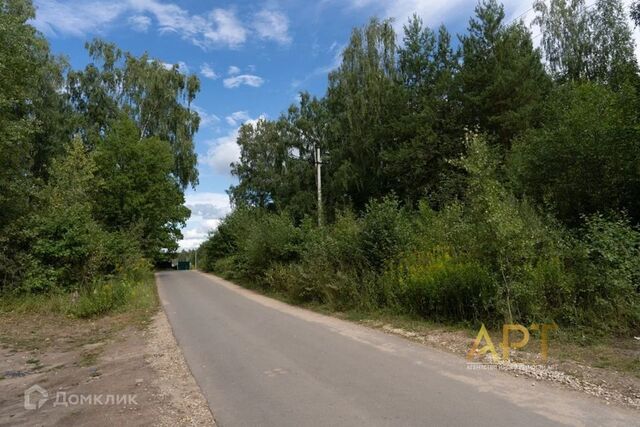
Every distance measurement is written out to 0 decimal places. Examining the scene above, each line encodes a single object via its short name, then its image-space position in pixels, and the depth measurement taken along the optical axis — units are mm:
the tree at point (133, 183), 31531
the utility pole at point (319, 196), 20464
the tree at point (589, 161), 11375
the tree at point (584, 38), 28797
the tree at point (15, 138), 14594
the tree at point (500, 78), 24828
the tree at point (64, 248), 14461
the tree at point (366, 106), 33750
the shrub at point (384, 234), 12555
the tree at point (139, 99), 36344
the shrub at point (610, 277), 7902
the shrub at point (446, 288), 8930
